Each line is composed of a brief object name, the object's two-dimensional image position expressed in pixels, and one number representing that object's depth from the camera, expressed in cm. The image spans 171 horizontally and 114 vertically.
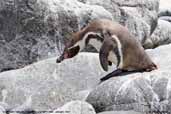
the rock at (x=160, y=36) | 2166
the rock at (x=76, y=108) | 1104
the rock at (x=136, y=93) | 1185
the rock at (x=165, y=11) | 2840
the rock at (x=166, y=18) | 2768
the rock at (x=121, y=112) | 1149
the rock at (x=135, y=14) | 1900
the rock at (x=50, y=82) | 1339
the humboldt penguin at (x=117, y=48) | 1331
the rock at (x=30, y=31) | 1661
